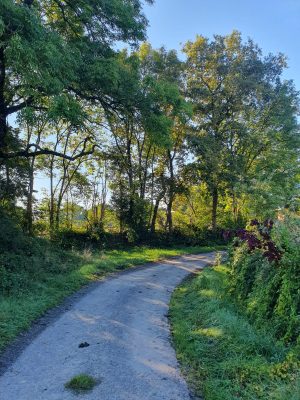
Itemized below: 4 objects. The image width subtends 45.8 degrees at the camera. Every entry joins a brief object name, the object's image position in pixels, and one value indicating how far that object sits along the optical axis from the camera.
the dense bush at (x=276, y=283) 5.79
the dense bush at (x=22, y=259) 9.79
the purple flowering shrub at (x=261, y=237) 6.67
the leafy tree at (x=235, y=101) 27.77
